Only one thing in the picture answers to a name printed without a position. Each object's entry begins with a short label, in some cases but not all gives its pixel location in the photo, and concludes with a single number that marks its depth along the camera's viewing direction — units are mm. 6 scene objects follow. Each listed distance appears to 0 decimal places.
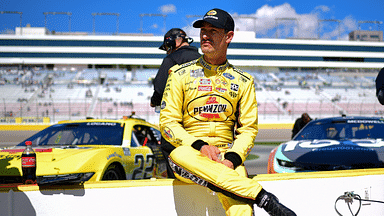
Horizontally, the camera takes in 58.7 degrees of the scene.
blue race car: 4297
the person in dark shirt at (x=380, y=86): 3104
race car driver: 2199
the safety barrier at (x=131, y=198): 2521
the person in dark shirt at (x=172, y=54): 2971
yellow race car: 3387
